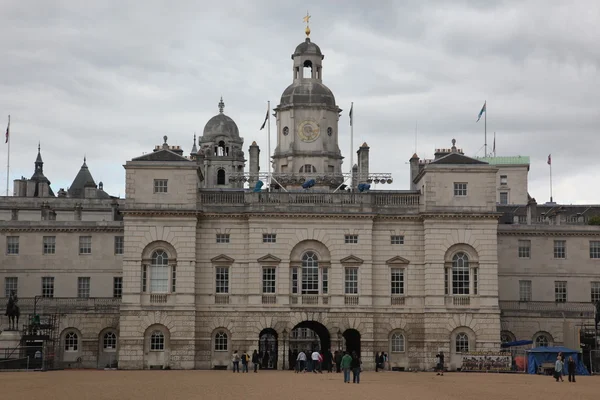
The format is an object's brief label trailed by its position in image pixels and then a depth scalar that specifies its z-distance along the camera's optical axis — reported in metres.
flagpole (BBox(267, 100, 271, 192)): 86.08
